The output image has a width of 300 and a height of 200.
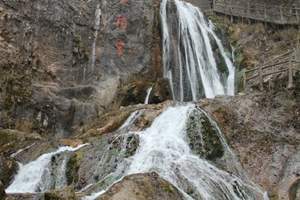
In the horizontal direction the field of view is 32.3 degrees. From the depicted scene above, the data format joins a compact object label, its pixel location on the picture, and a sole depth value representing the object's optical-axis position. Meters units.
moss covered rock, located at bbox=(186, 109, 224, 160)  13.58
